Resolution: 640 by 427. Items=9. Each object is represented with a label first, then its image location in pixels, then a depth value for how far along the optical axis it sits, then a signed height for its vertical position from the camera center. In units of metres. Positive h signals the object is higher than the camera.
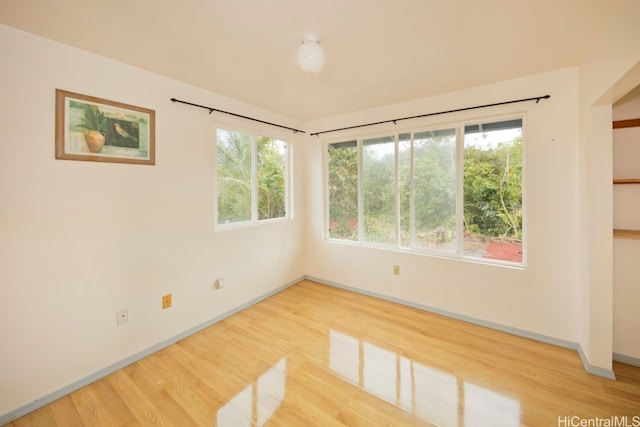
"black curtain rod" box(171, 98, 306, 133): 2.51 +1.10
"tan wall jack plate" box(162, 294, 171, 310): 2.41 -0.81
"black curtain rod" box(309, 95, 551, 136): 2.36 +1.07
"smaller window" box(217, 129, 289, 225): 2.97 +0.44
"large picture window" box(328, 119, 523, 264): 2.63 +0.26
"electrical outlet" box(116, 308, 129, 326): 2.12 -0.84
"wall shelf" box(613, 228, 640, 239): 1.98 -0.17
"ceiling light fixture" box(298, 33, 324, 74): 1.72 +1.04
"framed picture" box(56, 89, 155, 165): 1.85 +0.64
